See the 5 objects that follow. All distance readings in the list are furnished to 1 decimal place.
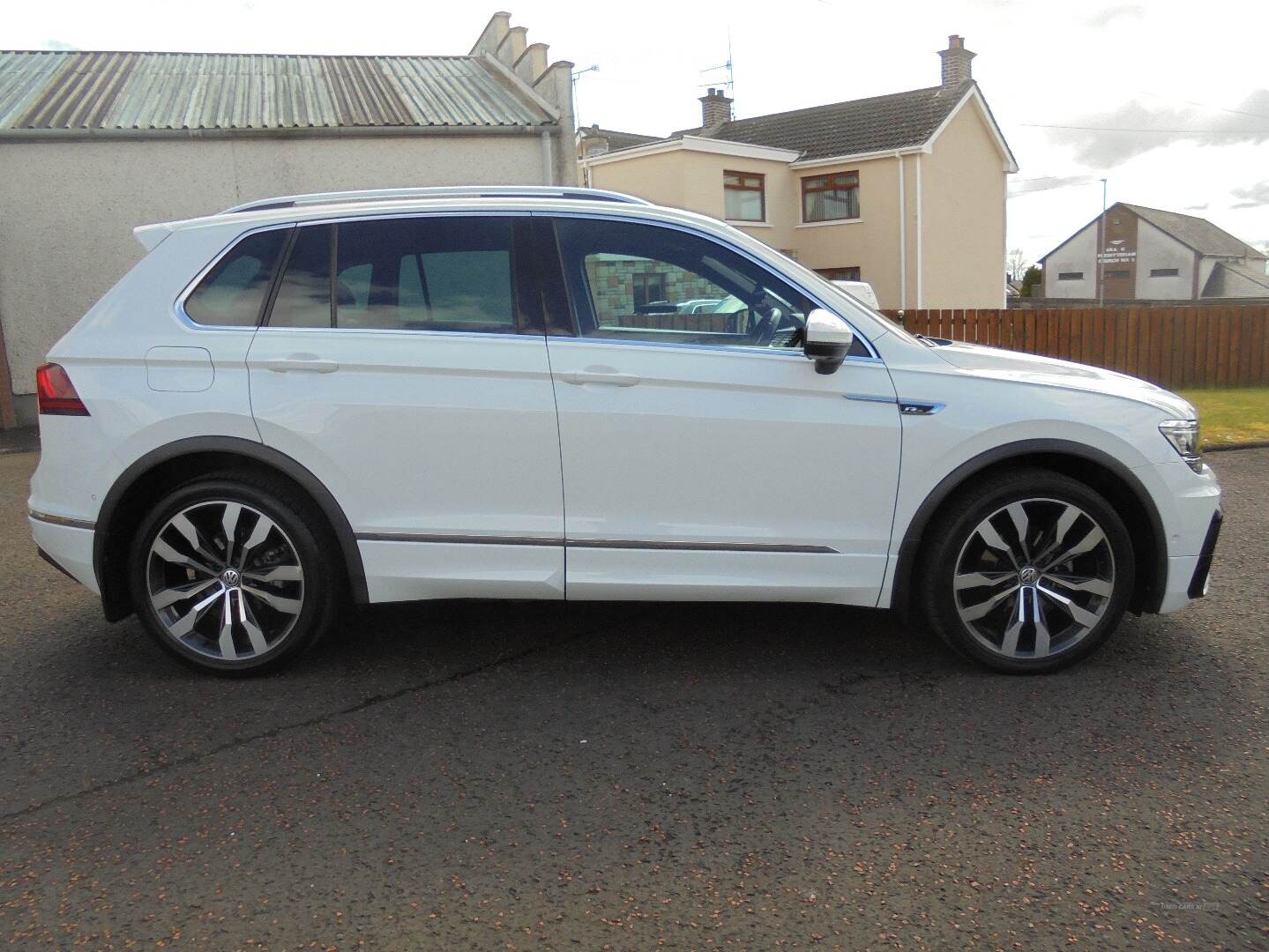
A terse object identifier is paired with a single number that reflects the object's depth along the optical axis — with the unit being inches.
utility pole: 2541.8
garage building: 555.2
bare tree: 3735.2
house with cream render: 1184.8
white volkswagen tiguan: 153.0
